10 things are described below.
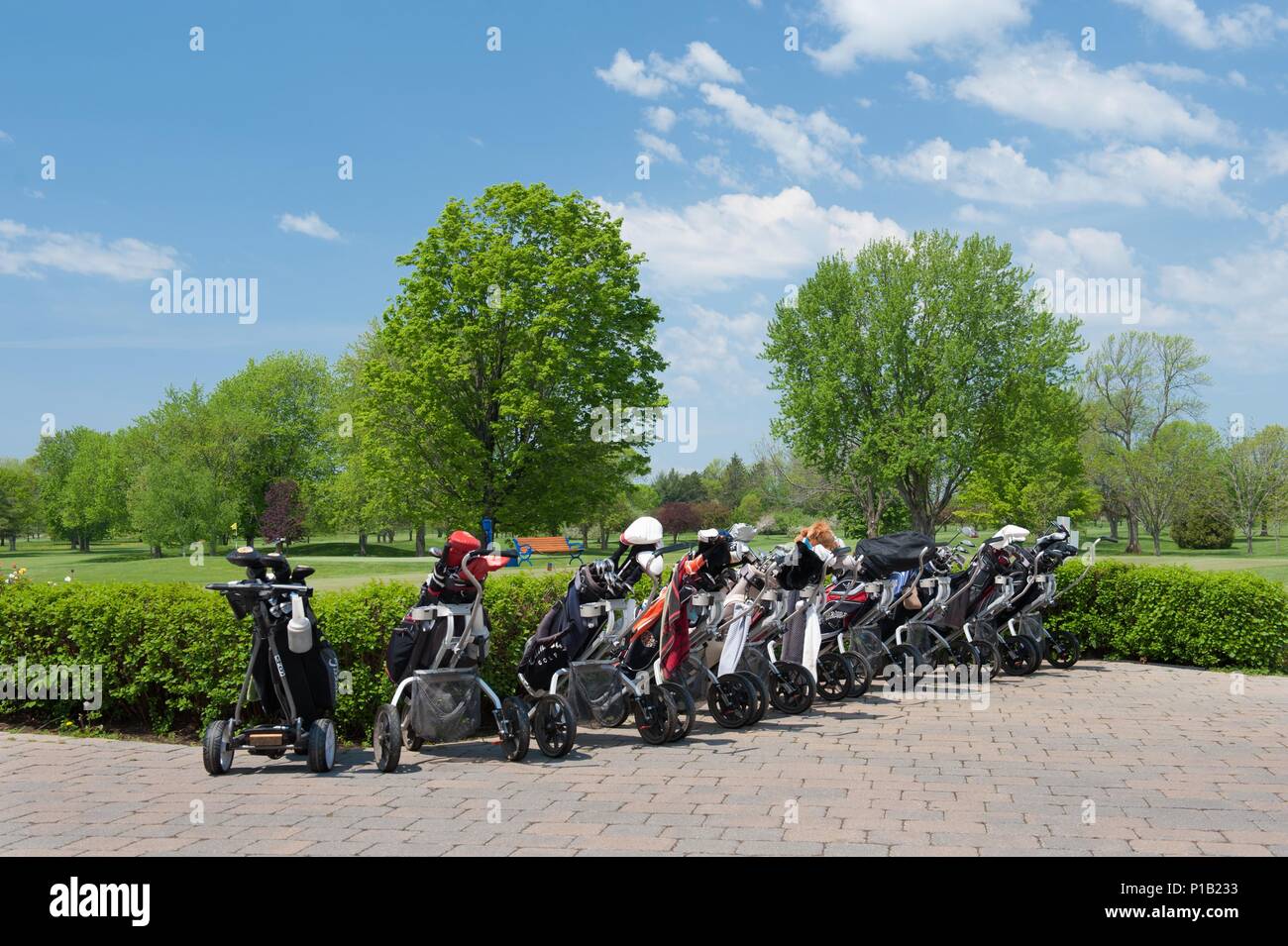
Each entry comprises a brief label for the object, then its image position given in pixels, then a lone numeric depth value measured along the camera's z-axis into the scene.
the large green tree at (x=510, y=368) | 27.08
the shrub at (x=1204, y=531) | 58.94
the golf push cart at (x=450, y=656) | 7.13
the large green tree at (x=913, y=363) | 38.88
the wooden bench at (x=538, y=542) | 21.33
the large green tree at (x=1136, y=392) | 59.50
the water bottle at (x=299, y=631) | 6.61
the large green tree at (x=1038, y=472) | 38.56
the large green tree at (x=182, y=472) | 51.12
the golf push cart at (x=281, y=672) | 6.74
